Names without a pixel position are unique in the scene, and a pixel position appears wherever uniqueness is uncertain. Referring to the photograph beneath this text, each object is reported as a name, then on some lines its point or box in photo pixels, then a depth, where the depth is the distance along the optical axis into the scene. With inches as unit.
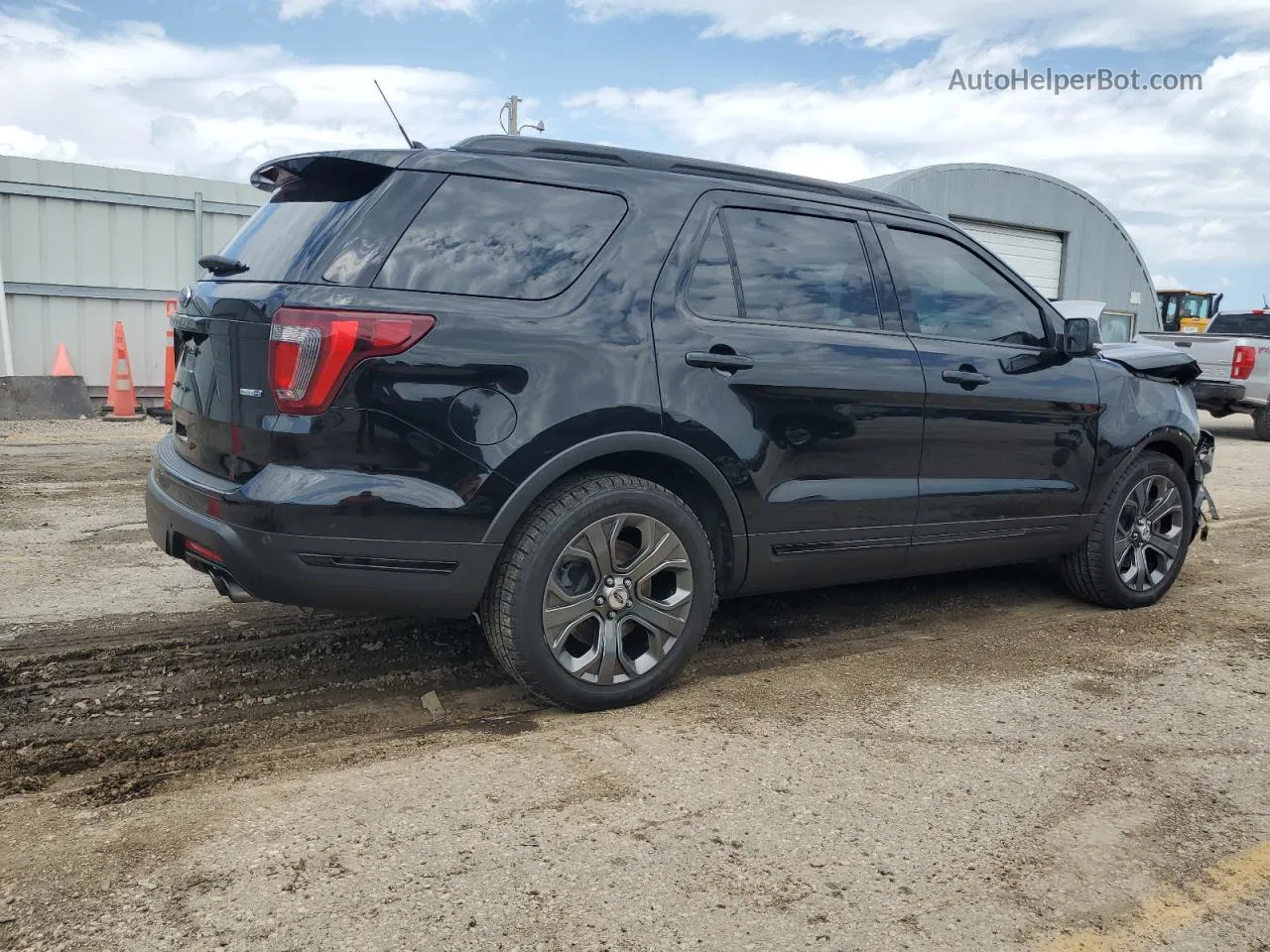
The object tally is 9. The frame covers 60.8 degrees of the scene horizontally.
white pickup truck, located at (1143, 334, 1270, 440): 557.3
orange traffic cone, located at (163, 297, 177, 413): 544.3
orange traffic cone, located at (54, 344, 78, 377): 546.0
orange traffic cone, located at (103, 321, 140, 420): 540.1
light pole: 1498.5
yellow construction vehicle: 1252.5
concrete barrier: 501.4
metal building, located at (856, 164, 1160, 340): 794.2
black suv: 127.0
